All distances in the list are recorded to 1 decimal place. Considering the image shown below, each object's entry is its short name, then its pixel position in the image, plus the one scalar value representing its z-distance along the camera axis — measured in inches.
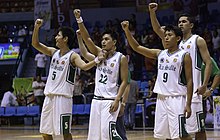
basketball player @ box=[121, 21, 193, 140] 288.4
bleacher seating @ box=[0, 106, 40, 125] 844.0
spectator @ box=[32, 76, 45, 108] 862.1
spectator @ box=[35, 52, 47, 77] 951.0
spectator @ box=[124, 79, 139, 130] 706.2
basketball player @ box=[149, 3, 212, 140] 301.4
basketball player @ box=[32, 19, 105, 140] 327.0
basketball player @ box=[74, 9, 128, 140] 297.7
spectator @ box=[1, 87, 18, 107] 877.8
